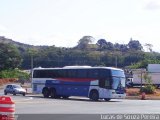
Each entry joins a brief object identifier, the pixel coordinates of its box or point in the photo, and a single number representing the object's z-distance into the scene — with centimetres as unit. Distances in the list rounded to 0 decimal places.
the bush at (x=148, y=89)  5262
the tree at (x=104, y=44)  15335
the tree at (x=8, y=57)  9688
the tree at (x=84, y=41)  15600
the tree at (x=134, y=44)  16938
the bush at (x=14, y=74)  9504
